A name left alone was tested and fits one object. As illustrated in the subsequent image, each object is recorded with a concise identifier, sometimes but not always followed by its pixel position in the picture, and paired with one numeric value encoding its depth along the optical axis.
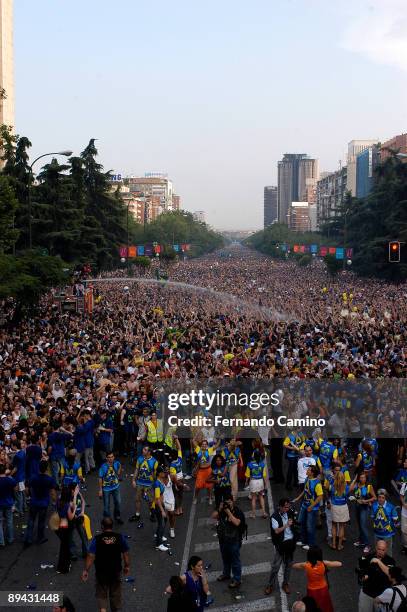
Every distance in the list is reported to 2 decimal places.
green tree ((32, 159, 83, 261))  47.84
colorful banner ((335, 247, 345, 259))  61.38
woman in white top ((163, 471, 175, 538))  10.63
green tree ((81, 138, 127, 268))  63.34
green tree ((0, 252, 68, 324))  27.81
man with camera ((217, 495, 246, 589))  9.12
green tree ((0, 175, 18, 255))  29.06
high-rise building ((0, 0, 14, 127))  88.38
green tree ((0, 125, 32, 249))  44.84
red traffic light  29.50
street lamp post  30.62
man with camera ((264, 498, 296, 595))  8.88
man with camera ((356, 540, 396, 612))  7.35
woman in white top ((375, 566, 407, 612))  7.12
